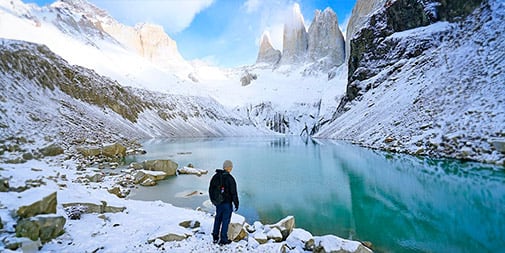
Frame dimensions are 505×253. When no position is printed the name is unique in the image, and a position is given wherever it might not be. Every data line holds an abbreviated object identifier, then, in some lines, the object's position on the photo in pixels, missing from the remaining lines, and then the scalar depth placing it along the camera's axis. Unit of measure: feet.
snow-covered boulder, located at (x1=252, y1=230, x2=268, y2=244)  24.20
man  24.03
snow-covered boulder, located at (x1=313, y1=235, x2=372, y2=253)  22.39
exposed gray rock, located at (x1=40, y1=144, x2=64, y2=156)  66.18
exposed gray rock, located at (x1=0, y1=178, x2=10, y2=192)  23.94
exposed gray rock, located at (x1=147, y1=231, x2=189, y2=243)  22.88
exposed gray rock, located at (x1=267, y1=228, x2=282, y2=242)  25.03
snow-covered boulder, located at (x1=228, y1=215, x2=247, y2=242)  24.35
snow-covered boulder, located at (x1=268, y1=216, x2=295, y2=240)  26.43
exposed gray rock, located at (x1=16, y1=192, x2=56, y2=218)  20.46
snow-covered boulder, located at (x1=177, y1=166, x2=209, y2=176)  71.51
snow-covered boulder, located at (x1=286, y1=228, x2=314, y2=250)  24.09
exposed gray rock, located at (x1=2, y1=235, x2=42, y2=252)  17.53
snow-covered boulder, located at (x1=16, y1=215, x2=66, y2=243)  18.84
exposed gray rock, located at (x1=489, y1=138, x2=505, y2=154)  70.13
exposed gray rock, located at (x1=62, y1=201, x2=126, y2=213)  28.04
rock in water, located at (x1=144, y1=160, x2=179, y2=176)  69.01
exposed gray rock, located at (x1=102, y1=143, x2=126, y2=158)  91.65
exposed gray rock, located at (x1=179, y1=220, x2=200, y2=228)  27.20
